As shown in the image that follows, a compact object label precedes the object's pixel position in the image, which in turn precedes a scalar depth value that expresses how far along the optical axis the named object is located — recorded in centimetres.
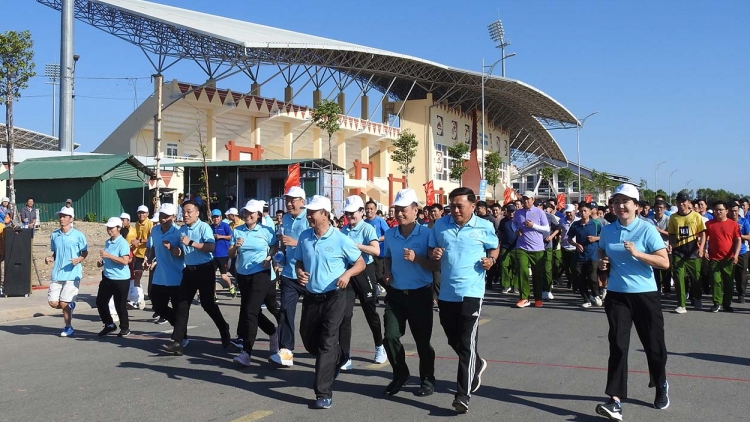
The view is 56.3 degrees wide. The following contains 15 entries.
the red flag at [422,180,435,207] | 3039
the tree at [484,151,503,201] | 6338
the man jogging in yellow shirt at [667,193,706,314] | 1135
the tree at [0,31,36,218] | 2008
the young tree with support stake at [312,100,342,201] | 4078
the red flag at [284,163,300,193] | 2661
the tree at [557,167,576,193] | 8294
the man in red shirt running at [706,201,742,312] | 1133
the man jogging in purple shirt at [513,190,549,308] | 1222
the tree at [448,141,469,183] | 5805
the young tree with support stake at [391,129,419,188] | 5384
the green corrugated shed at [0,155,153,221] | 3309
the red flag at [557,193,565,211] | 2600
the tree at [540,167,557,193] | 8288
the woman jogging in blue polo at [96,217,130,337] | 942
